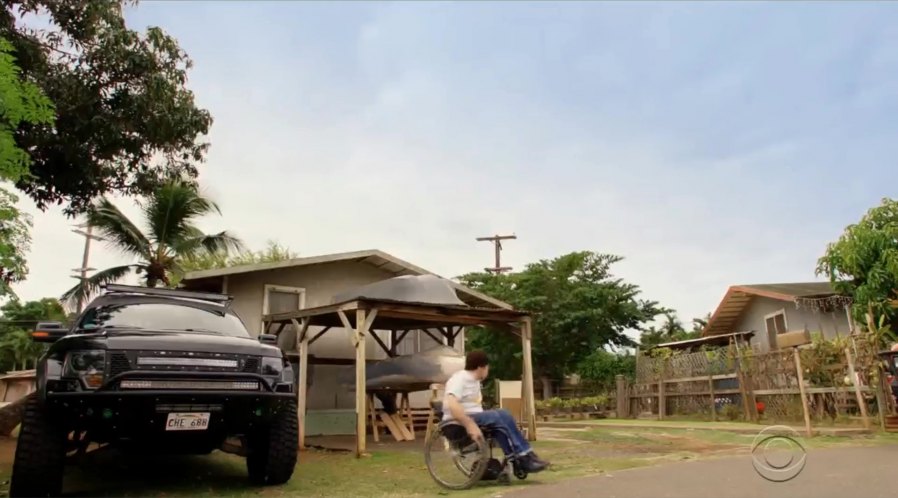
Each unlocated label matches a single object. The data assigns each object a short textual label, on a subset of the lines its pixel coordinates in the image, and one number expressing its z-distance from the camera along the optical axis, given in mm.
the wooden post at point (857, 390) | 12047
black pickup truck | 5559
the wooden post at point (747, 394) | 16203
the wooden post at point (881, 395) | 12039
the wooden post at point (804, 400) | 11289
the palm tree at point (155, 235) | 17703
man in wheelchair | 6469
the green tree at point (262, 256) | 40706
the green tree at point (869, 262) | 16109
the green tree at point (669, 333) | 34375
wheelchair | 6440
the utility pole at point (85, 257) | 30664
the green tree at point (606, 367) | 28194
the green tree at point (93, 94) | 10797
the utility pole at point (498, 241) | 36934
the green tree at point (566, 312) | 31031
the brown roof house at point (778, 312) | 19875
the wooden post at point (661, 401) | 20111
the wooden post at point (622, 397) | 22678
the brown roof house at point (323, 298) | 13602
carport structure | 10422
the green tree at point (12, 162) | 6650
